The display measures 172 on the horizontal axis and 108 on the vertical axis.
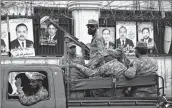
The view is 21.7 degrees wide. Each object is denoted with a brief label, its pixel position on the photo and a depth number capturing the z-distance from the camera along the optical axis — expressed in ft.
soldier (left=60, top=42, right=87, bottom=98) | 20.21
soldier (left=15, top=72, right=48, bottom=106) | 17.44
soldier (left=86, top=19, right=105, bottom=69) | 21.74
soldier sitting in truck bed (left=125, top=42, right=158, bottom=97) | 21.01
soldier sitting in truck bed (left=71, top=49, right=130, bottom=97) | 20.68
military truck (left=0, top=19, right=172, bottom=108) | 17.53
